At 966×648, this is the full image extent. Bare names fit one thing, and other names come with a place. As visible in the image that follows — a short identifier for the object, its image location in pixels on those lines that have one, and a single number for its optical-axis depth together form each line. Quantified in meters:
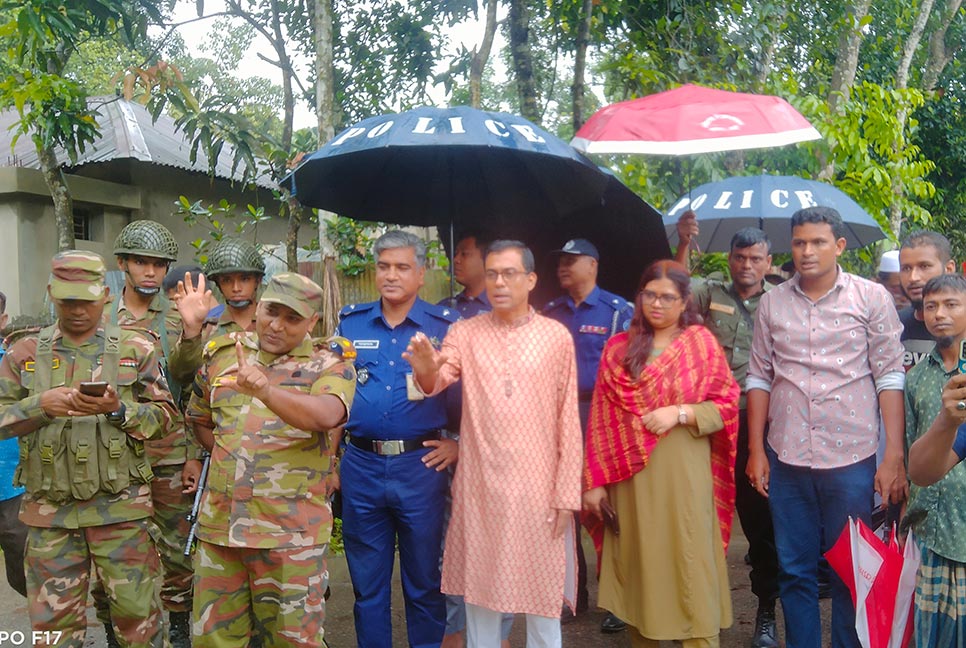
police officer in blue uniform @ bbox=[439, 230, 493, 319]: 4.46
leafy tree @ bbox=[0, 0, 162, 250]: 5.20
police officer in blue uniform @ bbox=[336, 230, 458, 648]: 3.67
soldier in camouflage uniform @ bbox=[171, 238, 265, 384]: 3.88
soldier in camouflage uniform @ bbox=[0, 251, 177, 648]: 3.36
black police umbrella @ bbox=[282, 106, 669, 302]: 3.77
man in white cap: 5.26
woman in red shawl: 3.52
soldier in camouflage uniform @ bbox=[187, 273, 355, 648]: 3.17
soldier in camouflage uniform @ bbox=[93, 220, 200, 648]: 4.22
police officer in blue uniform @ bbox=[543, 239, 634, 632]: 4.42
